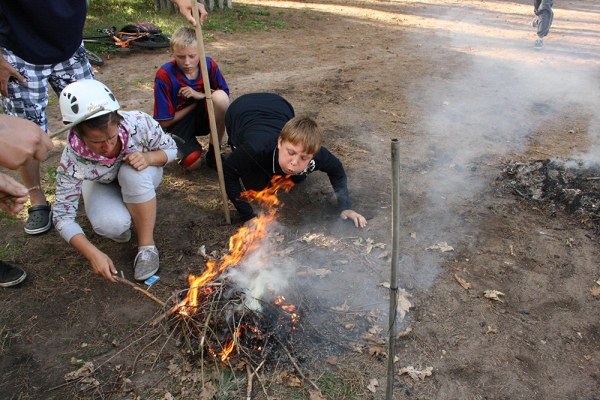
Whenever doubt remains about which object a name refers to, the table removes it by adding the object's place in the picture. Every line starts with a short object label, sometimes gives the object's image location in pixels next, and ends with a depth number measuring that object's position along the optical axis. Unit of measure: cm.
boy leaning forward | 351
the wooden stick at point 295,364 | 260
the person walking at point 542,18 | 918
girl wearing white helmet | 290
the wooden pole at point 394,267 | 174
